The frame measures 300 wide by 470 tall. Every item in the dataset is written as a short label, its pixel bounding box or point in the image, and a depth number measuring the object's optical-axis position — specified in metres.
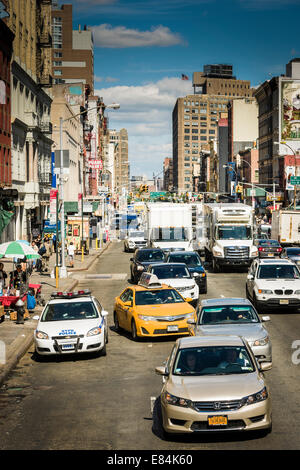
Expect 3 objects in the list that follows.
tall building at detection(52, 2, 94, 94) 150.12
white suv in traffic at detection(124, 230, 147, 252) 61.41
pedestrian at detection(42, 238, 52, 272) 43.05
